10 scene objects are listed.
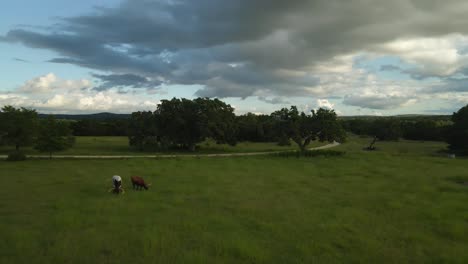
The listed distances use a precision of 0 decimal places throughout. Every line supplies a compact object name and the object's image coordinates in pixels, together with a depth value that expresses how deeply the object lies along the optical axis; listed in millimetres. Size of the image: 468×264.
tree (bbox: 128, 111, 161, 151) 61684
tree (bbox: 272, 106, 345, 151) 56875
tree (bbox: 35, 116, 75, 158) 46031
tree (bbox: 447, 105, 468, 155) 61625
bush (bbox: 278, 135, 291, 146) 57947
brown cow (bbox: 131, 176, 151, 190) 23469
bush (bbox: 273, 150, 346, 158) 52438
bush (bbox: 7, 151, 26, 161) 41844
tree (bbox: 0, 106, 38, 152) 51031
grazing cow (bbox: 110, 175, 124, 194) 22328
